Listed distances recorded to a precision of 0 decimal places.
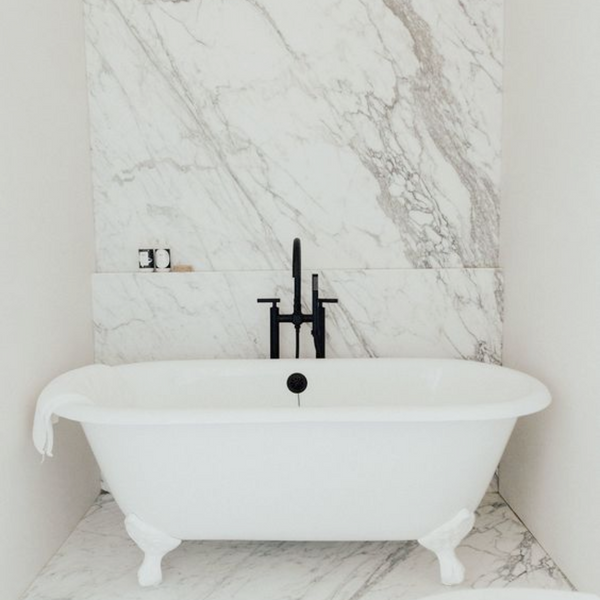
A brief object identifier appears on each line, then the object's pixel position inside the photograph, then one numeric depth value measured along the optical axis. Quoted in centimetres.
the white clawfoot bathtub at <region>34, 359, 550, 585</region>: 177
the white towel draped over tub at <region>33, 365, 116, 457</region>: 186
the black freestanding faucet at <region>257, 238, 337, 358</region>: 244
